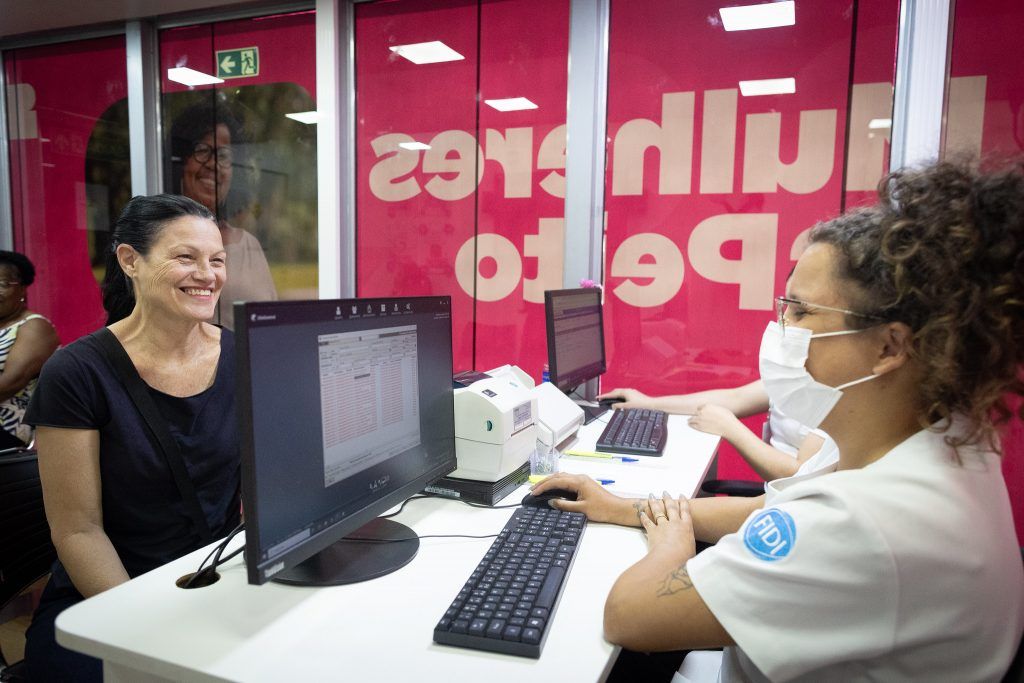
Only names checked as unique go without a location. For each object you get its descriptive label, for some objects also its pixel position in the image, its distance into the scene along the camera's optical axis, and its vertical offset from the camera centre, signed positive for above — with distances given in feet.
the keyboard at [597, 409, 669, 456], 6.73 -1.91
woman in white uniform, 2.64 -1.03
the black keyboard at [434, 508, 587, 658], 3.06 -1.78
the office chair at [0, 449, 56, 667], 5.39 -2.37
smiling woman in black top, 4.63 -1.29
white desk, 2.92 -1.87
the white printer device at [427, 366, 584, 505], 5.07 -1.44
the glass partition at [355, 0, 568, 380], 11.14 +1.82
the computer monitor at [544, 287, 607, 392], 7.79 -0.99
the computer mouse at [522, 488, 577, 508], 4.92 -1.82
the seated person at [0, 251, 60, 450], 9.95 -1.43
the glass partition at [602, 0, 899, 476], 9.55 +1.60
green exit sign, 13.09 +4.02
